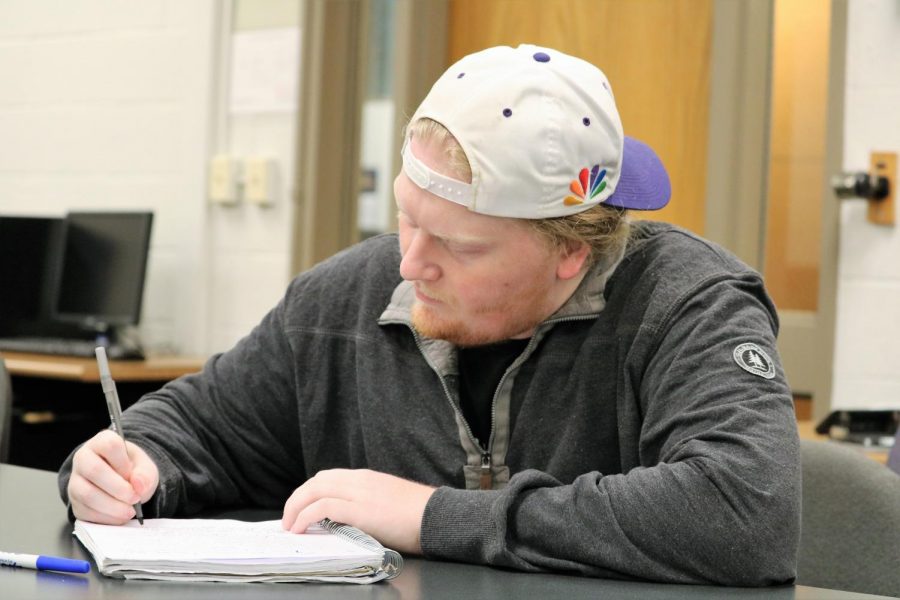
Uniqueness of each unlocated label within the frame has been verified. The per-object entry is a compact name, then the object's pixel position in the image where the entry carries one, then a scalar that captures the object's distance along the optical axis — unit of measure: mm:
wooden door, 5993
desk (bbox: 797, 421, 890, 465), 4214
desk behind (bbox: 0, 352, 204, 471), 6284
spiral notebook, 1928
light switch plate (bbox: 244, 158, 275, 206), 6958
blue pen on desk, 1971
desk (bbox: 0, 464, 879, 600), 1841
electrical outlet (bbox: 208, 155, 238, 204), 7054
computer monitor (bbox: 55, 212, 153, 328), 6880
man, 2147
